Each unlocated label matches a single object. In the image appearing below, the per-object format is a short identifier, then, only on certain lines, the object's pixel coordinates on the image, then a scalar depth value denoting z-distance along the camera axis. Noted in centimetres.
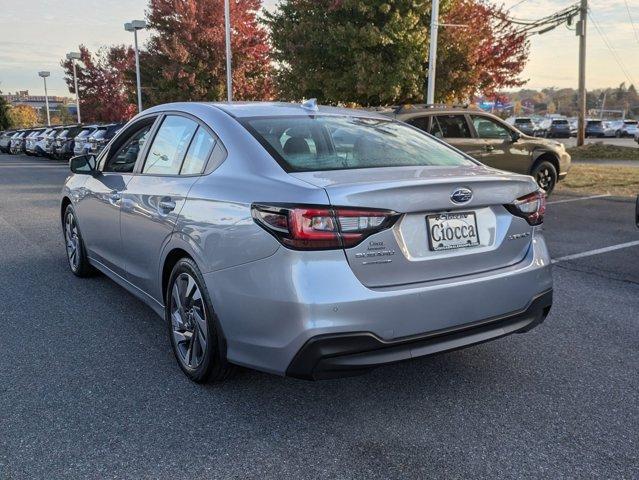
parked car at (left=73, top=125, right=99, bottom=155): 2188
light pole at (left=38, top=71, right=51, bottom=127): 5253
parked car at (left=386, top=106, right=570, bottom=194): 976
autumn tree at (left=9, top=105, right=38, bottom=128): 8136
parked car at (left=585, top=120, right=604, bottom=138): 4812
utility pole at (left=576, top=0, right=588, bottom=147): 2316
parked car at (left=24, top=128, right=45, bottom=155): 3017
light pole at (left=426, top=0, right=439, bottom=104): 1446
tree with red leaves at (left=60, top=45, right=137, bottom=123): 4091
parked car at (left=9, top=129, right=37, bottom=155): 3459
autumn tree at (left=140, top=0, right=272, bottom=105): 2902
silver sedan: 267
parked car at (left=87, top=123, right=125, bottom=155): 2111
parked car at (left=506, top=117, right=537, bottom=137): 4528
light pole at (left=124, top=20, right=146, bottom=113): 2840
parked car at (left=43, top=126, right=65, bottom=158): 2691
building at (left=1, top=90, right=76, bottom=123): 8543
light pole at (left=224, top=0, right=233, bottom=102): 2430
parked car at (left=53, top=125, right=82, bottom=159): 2564
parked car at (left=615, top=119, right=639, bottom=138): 4999
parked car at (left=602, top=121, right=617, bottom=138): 4931
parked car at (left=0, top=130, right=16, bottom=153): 3945
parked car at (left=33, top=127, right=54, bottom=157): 2795
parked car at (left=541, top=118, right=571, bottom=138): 4726
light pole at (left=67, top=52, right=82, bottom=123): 3941
